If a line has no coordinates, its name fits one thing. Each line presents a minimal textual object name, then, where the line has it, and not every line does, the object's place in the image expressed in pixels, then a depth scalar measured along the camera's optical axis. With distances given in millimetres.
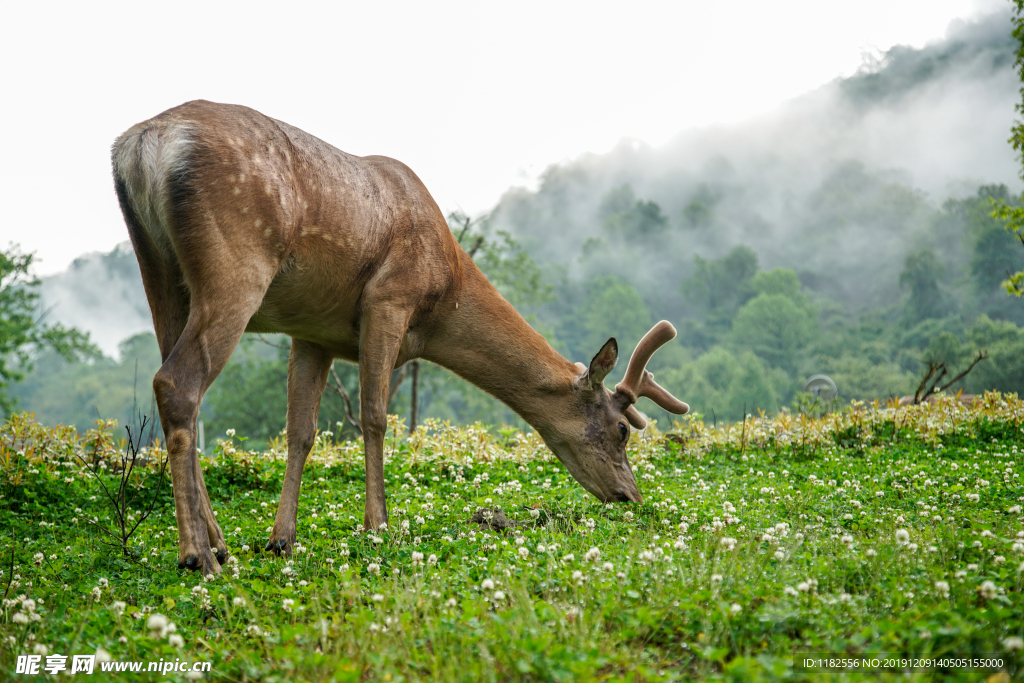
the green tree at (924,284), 89562
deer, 4148
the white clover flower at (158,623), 2441
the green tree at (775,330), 90688
